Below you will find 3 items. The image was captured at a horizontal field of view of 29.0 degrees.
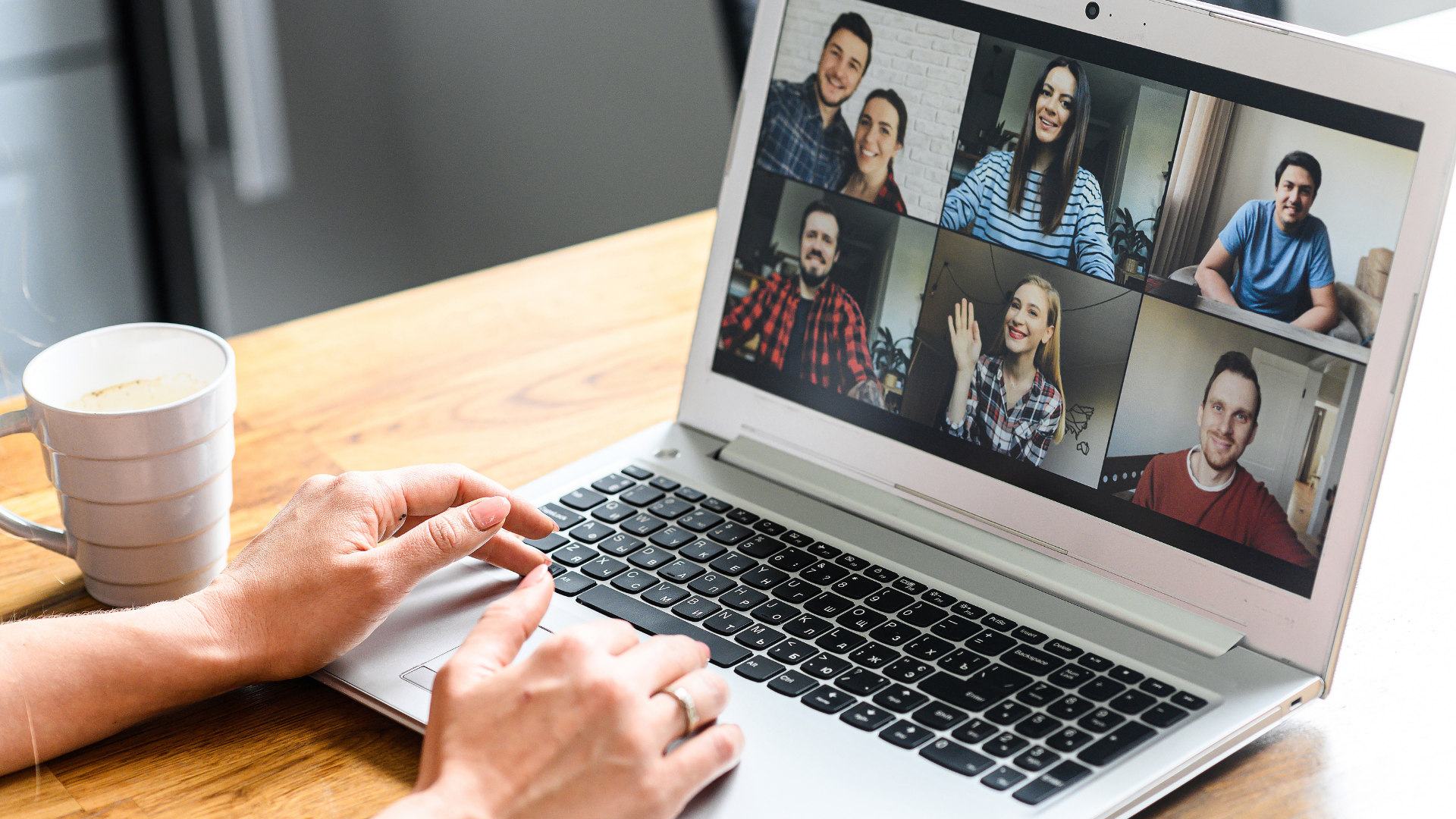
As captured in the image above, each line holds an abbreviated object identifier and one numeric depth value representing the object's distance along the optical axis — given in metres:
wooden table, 1.27
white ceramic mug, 1.33
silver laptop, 1.27
